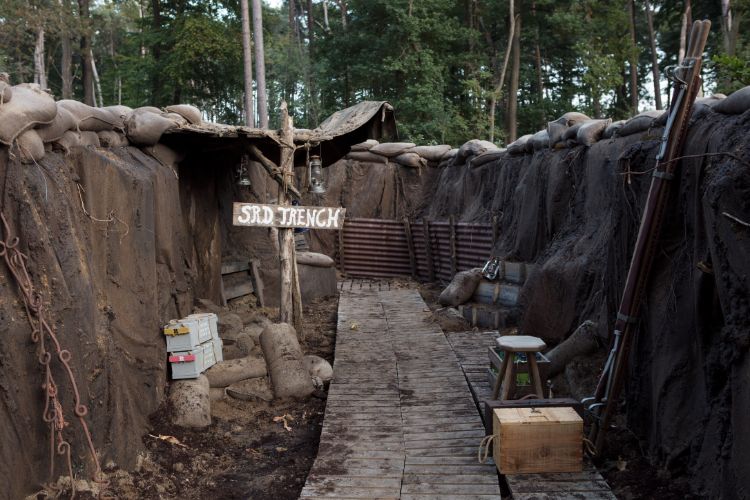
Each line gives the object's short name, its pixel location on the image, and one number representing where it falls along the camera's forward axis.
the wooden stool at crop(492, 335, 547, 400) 6.02
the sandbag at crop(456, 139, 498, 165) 15.30
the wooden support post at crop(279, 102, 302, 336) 9.50
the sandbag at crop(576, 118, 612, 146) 8.71
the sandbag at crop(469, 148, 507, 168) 14.23
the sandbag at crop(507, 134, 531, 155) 11.86
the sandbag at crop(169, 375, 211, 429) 6.77
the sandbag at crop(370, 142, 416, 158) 18.94
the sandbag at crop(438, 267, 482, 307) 11.55
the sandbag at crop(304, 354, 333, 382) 8.41
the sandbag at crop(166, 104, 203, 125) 8.46
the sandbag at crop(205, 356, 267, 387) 7.72
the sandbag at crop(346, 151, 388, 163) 19.14
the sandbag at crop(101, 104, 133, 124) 6.69
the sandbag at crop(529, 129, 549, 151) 10.81
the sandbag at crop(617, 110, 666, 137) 7.03
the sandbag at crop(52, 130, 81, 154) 5.26
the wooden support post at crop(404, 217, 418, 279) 16.73
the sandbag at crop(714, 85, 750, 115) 4.65
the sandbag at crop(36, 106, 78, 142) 4.94
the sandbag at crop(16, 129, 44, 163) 4.52
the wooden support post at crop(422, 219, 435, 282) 16.00
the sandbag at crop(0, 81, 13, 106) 4.37
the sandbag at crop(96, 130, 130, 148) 6.47
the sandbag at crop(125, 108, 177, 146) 7.12
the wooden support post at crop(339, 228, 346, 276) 17.56
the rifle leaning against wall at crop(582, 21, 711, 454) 5.07
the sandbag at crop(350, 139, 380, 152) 19.25
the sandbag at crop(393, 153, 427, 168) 18.53
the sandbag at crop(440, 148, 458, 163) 17.44
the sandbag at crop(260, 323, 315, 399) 7.87
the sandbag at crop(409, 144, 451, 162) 18.41
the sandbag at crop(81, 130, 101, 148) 5.90
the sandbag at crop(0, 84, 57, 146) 4.29
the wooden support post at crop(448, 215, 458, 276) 14.45
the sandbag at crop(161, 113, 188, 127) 7.78
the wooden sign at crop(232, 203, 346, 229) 8.88
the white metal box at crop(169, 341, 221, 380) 7.09
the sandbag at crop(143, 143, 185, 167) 7.60
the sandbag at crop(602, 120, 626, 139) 8.06
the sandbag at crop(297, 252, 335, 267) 13.69
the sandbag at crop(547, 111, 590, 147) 10.04
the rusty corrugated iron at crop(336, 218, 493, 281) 15.56
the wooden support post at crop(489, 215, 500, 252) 12.44
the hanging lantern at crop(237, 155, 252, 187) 10.13
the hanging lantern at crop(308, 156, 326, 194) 9.80
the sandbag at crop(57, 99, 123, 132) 5.81
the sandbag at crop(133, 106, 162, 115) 7.36
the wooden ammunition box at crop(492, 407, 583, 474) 5.16
